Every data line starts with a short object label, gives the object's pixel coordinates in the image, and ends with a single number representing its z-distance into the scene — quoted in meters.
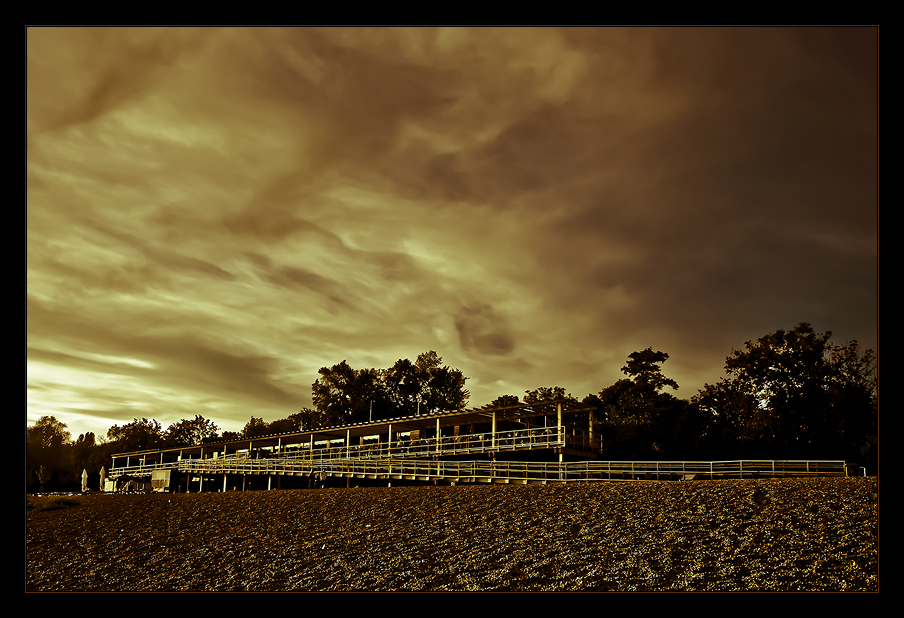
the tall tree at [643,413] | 43.16
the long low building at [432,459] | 30.58
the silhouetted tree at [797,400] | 36.72
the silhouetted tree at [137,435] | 84.81
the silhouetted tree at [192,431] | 94.69
